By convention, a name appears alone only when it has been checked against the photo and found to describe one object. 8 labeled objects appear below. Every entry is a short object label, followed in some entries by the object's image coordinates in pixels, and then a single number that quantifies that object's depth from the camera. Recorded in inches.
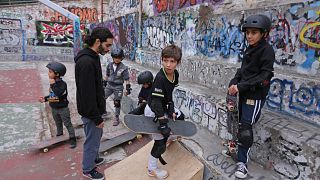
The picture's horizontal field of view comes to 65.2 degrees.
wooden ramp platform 118.0
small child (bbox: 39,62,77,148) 164.9
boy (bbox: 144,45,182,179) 108.7
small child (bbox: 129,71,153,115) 160.4
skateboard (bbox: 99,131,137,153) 173.9
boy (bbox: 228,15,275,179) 105.5
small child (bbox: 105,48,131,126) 204.4
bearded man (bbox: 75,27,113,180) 117.0
